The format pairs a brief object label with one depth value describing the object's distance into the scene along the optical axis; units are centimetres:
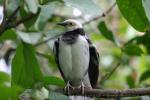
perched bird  522
